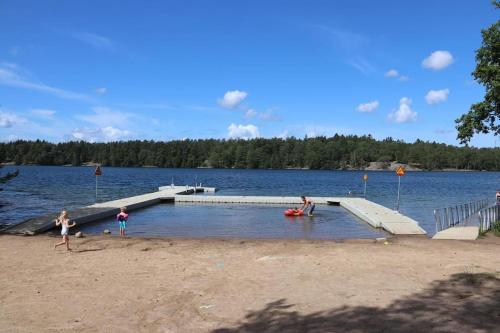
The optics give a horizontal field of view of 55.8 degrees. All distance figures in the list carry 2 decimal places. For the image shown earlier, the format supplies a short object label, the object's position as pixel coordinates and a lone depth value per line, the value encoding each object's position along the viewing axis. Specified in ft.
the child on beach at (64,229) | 52.52
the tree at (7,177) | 72.28
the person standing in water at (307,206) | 100.37
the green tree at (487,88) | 65.26
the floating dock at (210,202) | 72.69
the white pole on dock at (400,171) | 94.88
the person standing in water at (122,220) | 69.15
